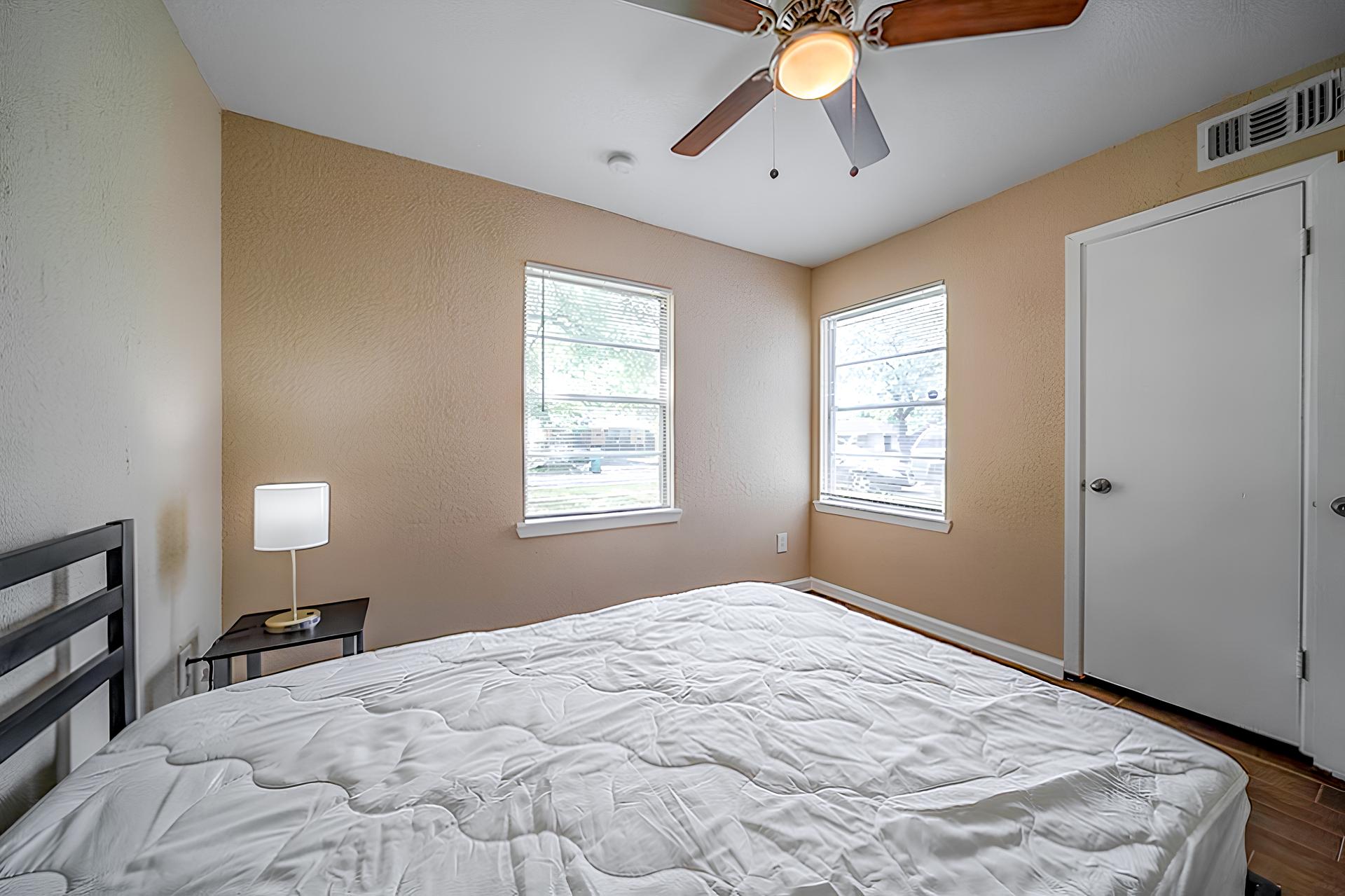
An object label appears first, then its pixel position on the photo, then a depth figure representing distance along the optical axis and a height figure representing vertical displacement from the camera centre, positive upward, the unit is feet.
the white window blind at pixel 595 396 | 9.63 +0.98
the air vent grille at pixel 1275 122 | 6.11 +4.04
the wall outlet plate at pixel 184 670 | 6.00 -2.65
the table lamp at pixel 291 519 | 6.17 -0.89
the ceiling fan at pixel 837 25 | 4.31 +3.66
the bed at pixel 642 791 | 2.43 -1.97
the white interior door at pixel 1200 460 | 6.53 -0.20
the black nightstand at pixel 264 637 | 5.87 -2.29
